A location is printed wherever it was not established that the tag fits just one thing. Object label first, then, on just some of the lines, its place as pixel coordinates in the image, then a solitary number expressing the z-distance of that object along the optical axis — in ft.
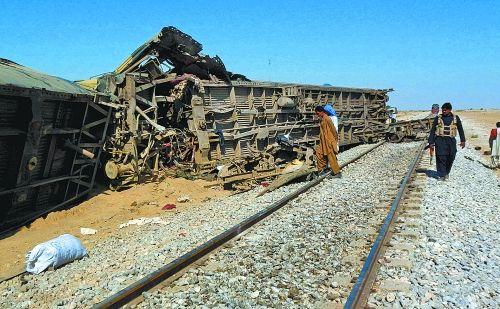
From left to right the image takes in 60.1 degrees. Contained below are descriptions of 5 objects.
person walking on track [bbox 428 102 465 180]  34.53
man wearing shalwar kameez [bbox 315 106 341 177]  38.29
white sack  19.52
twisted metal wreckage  28.55
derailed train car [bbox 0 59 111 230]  27.68
